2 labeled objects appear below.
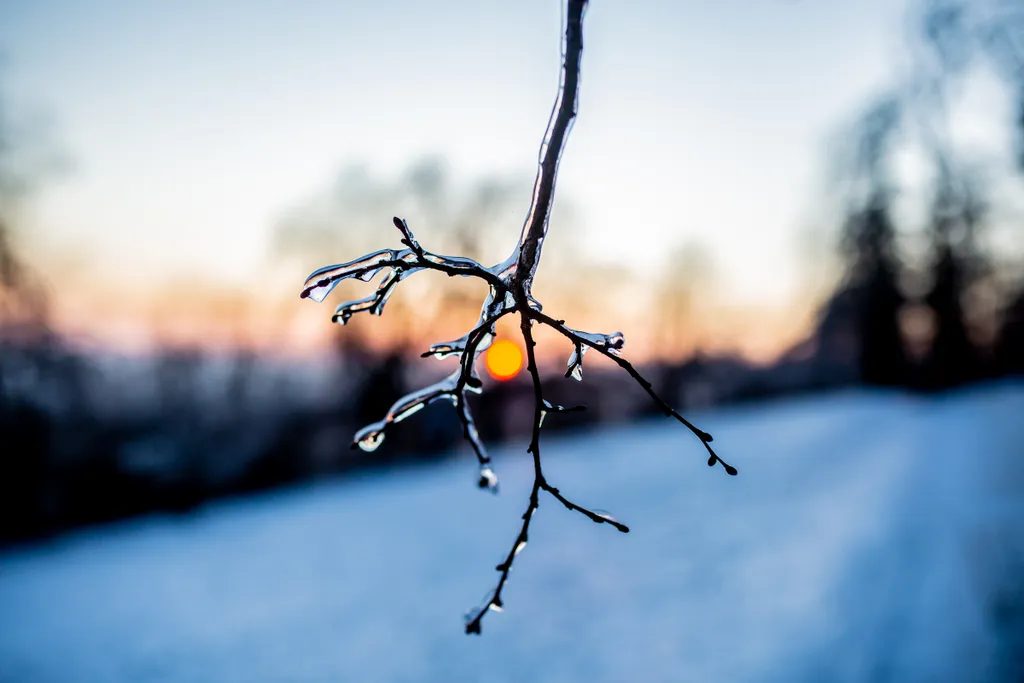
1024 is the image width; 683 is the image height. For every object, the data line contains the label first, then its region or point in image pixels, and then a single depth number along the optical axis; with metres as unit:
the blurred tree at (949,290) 20.73
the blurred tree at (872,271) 21.86
